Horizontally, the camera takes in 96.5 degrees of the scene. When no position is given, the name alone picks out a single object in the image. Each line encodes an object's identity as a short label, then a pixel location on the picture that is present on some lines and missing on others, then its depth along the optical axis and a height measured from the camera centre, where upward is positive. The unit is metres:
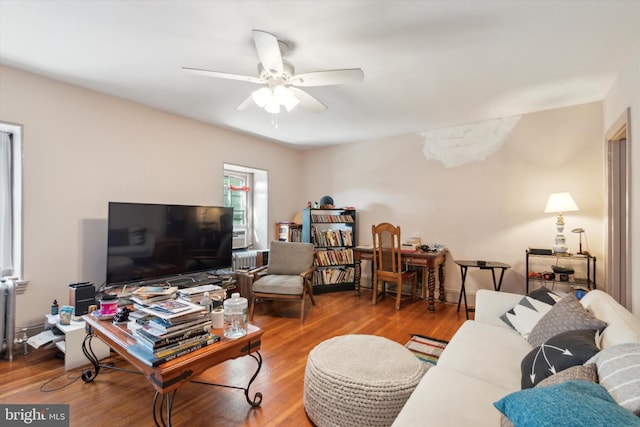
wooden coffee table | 1.35 -0.75
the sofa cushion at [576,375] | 0.97 -0.54
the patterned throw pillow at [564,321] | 1.41 -0.52
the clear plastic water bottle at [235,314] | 1.77 -0.63
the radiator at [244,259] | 4.30 -0.67
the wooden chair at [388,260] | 3.67 -0.57
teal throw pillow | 0.69 -0.50
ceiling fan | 1.73 +0.95
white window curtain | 2.47 +0.06
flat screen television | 2.71 -0.26
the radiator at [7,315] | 2.29 -0.81
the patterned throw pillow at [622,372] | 0.82 -0.49
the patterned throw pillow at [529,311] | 1.89 -0.63
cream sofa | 1.13 -0.78
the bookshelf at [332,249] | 4.44 -0.52
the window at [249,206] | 4.69 +0.18
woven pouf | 1.45 -0.87
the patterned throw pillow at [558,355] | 1.15 -0.58
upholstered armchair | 3.29 -0.74
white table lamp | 3.00 +0.12
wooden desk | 3.60 -0.59
